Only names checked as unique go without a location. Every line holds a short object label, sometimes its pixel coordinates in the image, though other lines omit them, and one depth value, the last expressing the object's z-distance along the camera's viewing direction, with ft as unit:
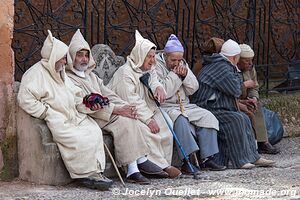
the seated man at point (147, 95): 38.36
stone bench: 35.66
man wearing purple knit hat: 39.87
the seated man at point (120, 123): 37.29
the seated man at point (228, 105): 40.82
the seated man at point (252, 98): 42.85
